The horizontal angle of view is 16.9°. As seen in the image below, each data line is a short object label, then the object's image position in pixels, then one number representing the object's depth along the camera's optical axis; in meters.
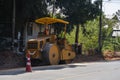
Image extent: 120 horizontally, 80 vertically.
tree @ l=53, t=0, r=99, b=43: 36.78
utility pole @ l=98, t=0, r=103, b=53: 46.14
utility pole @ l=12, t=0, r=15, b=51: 31.28
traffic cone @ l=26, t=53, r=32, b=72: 22.29
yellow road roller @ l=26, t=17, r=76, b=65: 28.25
